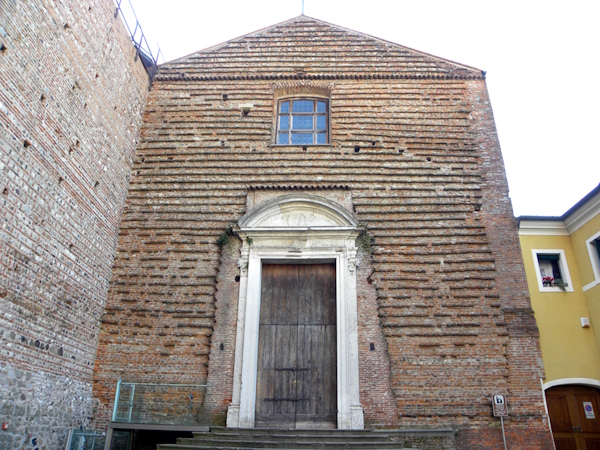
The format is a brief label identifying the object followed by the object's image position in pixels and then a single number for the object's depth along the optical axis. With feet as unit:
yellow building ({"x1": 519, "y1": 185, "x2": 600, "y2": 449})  30.37
